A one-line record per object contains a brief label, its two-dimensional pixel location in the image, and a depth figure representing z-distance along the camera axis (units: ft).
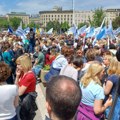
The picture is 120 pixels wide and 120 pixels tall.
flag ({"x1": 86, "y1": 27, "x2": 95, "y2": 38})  29.39
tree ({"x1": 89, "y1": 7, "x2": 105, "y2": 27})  83.85
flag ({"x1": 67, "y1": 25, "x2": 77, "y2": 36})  30.38
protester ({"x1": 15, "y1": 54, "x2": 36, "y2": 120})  7.50
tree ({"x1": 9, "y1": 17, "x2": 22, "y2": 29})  198.53
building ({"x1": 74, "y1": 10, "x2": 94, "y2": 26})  251.26
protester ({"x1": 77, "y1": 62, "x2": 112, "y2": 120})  6.31
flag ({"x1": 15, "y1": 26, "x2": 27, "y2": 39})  28.89
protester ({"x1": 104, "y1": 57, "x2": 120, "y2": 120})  6.72
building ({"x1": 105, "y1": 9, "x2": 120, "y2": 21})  247.41
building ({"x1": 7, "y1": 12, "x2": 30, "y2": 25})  315.38
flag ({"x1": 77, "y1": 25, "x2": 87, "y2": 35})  31.18
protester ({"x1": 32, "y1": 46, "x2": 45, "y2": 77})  18.11
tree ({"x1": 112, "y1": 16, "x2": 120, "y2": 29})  131.60
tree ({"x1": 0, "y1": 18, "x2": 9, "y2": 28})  201.84
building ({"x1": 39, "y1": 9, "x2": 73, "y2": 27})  269.51
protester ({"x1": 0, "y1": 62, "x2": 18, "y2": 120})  6.02
